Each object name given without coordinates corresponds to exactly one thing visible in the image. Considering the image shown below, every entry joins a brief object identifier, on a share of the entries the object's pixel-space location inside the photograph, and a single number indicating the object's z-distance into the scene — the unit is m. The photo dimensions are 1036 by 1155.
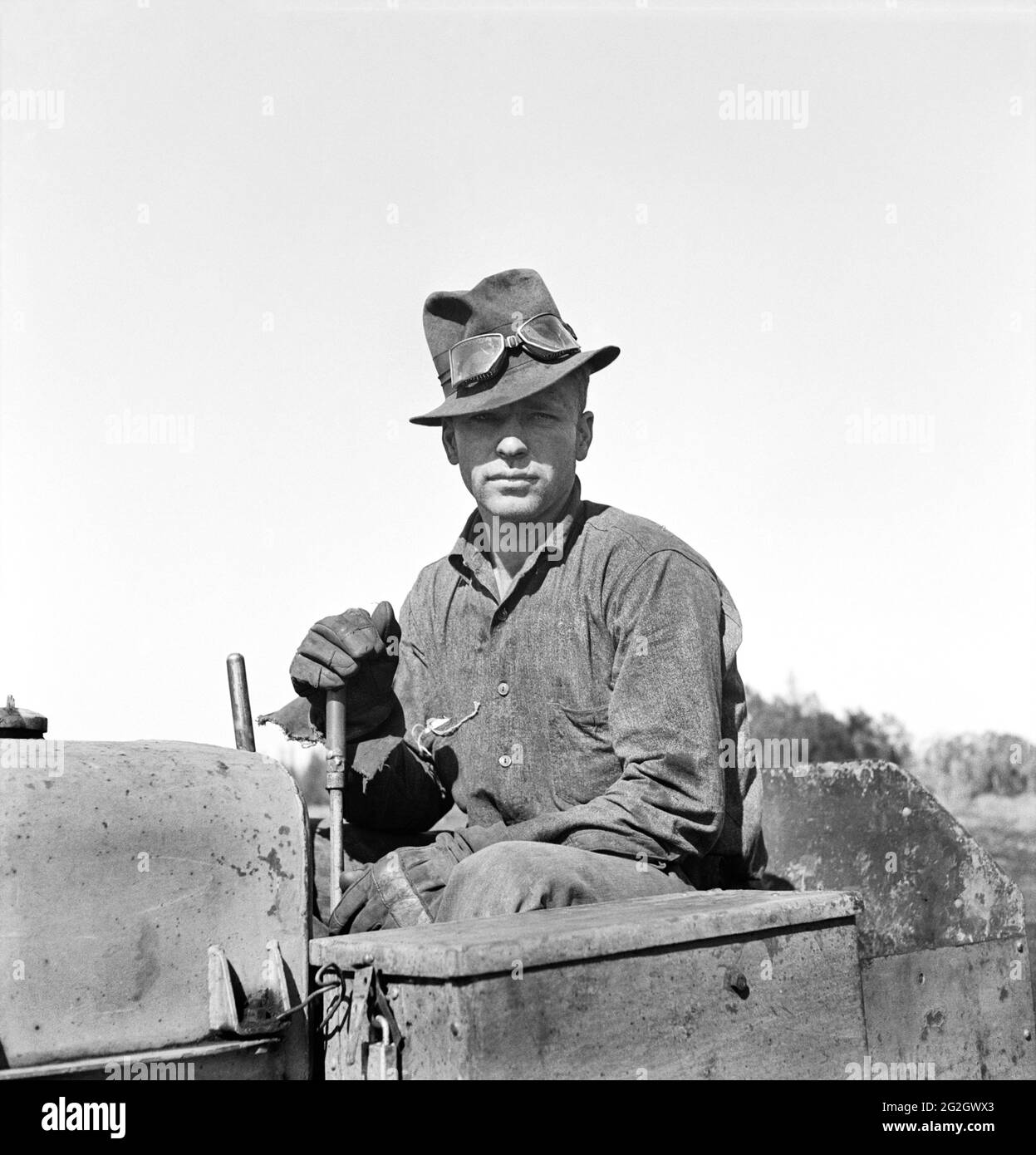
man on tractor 3.08
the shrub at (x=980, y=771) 10.59
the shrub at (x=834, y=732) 12.16
